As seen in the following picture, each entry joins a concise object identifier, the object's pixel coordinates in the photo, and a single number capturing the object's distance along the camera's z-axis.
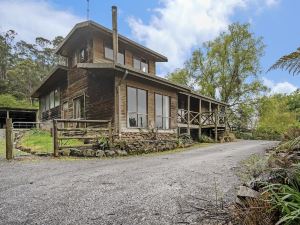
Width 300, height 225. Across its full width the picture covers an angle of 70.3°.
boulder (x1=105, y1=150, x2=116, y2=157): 8.83
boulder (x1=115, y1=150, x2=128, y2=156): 9.06
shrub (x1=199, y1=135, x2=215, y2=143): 16.17
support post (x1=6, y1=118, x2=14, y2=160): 7.69
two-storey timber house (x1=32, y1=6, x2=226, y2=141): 10.95
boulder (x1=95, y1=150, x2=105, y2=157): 8.66
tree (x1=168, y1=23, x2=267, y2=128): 25.02
